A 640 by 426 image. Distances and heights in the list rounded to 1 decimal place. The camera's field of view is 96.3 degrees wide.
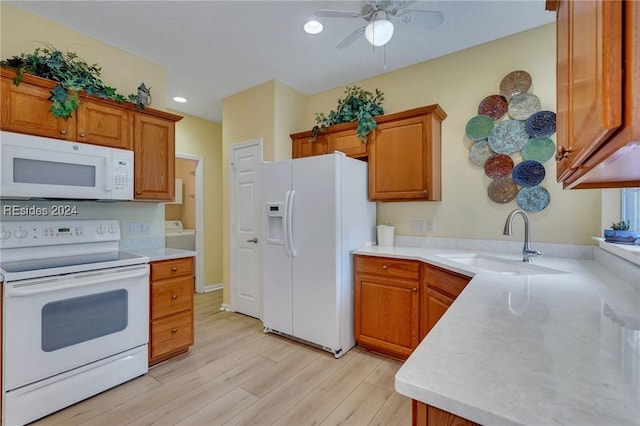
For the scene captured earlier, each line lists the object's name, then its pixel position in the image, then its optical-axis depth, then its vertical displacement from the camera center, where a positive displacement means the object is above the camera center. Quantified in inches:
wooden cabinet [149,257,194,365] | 91.6 -32.1
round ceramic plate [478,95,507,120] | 99.1 +37.6
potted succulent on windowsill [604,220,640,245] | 65.5 -4.9
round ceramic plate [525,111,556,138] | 90.4 +28.6
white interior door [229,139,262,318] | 136.3 -7.5
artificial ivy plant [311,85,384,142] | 114.0 +42.8
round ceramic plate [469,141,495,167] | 101.7 +21.7
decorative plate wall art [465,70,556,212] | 92.1 +24.2
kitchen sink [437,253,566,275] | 72.9 -14.8
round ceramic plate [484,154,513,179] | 97.7 +16.4
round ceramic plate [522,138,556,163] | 90.6 +20.6
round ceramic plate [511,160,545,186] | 92.5 +13.2
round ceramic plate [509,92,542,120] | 93.4 +35.8
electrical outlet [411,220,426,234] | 115.5 -5.6
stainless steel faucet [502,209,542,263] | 80.1 -7.1
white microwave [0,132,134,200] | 72.0 +12.0
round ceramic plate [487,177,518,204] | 97.1 +8.0
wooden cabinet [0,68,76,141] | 73.4 +27.3
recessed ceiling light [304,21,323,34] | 92.9 +61.5
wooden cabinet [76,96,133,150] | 86.1 +27.9
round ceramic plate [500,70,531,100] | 95.2 +44.0
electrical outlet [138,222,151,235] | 109.8 -6.2
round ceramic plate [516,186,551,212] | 92.2 +5.0
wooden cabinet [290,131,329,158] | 128.9 +31.7
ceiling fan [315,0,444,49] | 71.7 +51.0
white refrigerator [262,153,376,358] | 100.8 -11.3
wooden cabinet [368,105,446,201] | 103.5 +21.4
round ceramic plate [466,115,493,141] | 101.2 +30.9
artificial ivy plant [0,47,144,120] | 77.5 +39.0
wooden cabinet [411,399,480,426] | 22.9 -17.4
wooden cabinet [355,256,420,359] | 93.7 -31.6
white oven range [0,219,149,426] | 66.2 -26.7
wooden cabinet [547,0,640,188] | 17.5 +9.4
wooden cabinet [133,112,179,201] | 98.4 +20.1
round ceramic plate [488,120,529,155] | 95.3 +26.0
